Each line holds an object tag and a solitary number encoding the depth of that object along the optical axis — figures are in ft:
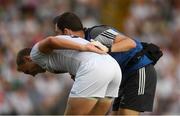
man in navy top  55.21
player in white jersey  51.65
